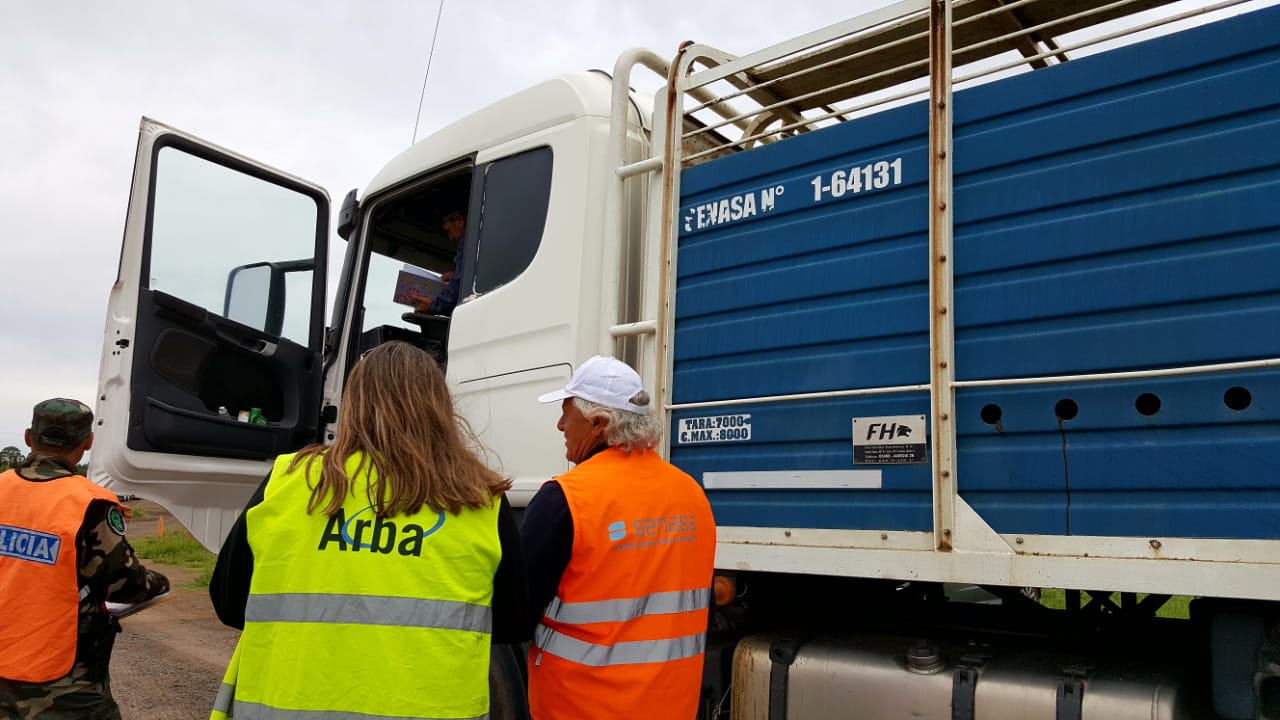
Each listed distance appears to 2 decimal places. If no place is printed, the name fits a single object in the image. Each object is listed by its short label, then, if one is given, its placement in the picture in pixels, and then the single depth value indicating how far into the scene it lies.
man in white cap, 2.04
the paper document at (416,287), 4.09
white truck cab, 3.31
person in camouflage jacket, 2.72
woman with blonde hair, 1.70
